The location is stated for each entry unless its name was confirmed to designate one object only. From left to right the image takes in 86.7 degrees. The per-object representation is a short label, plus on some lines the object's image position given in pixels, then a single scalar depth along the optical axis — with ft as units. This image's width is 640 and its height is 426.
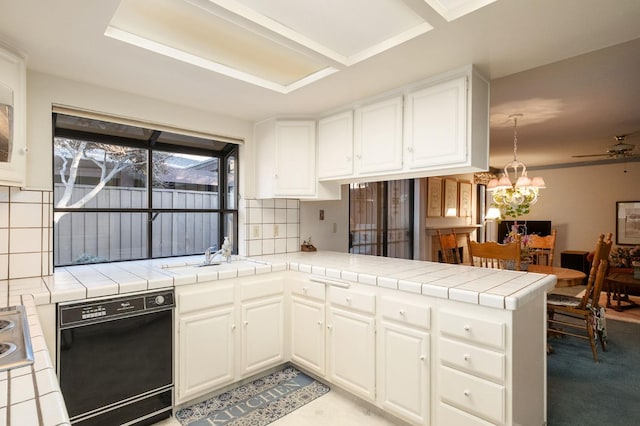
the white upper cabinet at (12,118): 5.43
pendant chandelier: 12.87
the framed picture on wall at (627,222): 19.36
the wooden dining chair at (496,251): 9.14
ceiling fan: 14.12
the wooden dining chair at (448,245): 13.08
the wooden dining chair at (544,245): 14.14
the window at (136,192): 7.98
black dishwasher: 5.69
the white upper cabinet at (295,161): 9.62
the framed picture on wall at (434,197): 16.60
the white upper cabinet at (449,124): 6.48
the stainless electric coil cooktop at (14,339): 3.12
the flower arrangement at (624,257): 18.37
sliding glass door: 13.24
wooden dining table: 10.18
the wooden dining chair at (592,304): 9.65
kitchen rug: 6.77
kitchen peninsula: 5.24
